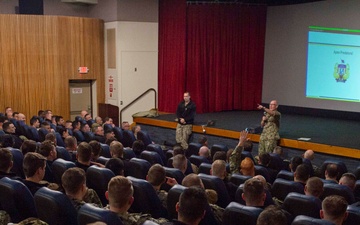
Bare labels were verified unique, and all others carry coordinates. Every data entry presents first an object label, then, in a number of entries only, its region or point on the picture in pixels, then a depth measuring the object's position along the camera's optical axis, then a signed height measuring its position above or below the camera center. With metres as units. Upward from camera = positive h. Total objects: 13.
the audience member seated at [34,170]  3.86 -0.95
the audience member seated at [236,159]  5.85 -1.25
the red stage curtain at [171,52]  12.65 +0.18
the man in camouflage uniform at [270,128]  8.43 -1.26
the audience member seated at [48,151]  5.08 -1.04
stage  8.53 -1.52
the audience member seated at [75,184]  3.35 -0.92
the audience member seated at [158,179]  3.85 -1.00
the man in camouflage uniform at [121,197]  3.02 -0.90
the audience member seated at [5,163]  4.21 -0.96
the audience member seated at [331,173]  5.20 -1.25
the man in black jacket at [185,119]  9.75 -1.26
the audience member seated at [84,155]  4.73 -1.00
